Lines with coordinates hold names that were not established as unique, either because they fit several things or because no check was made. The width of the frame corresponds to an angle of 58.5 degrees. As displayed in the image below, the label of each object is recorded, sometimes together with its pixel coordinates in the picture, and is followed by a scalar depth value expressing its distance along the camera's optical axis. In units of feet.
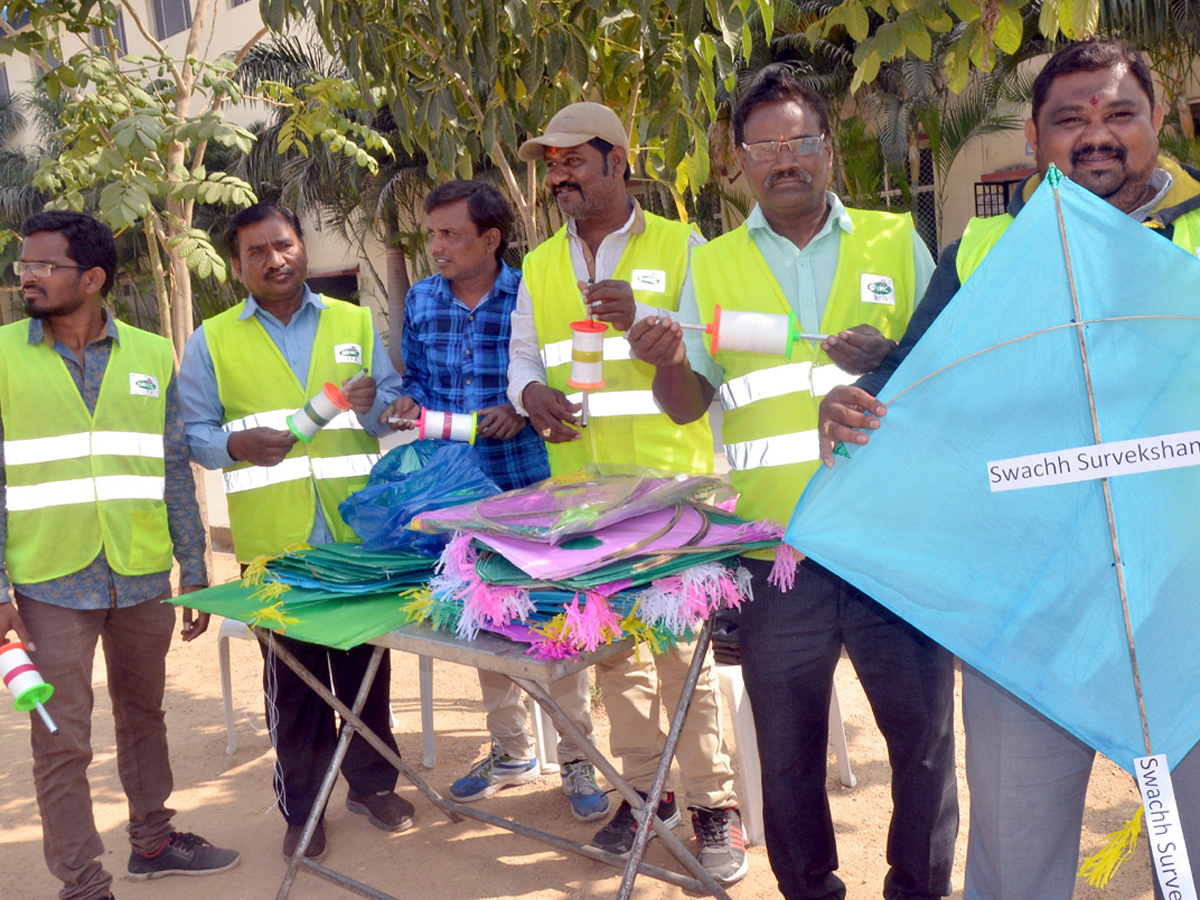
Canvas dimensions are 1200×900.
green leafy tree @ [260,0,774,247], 10.37
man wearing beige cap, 10.27
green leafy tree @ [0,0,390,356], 12.20
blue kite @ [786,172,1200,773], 5.68
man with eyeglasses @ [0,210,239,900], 9.98
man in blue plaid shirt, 11.55
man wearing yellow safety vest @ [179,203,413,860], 11.10
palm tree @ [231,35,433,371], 57.21
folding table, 7.39
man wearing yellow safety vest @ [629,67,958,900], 7.92
